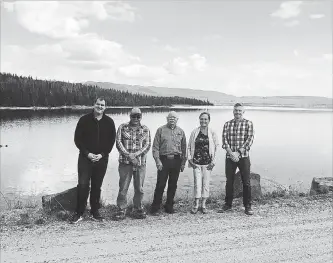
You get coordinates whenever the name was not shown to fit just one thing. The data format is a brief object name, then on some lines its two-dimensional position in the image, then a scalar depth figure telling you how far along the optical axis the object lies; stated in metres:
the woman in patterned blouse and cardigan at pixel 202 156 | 7.41
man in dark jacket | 6.60
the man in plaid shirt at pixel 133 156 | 6.93
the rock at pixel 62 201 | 7.35
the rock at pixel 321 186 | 9.80
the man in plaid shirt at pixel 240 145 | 7.45
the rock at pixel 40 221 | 6.54
